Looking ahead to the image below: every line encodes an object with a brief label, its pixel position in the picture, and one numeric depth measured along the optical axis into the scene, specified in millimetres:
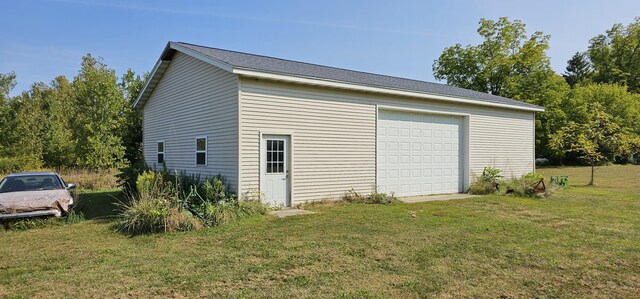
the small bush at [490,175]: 14641
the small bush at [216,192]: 9120
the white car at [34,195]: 8031
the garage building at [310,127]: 9789
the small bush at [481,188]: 13859
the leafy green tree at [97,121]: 19688
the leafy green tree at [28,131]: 22562
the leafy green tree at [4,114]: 24266
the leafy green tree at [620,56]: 45969
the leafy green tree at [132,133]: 24031
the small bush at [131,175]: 12562
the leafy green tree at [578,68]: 52388
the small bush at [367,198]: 11227
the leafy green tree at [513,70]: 33594
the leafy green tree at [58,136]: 22859
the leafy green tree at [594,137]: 17859
